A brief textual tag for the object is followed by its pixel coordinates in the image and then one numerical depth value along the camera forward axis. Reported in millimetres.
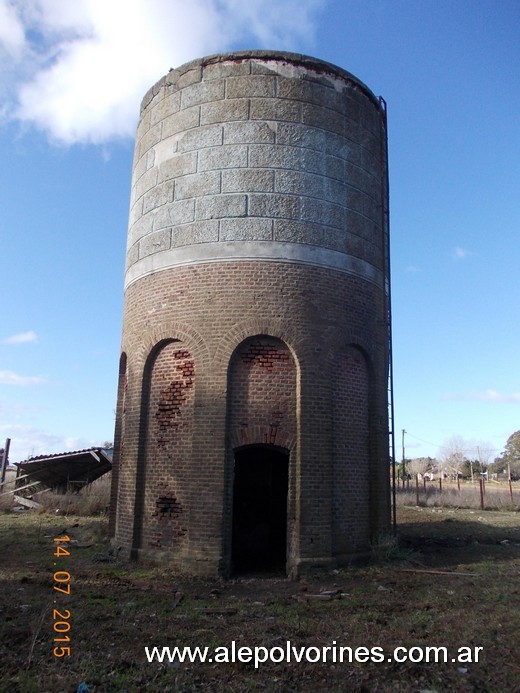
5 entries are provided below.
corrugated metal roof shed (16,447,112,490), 22375
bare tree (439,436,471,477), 81438
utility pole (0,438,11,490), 27762
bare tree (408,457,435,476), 86438
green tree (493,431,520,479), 74312
